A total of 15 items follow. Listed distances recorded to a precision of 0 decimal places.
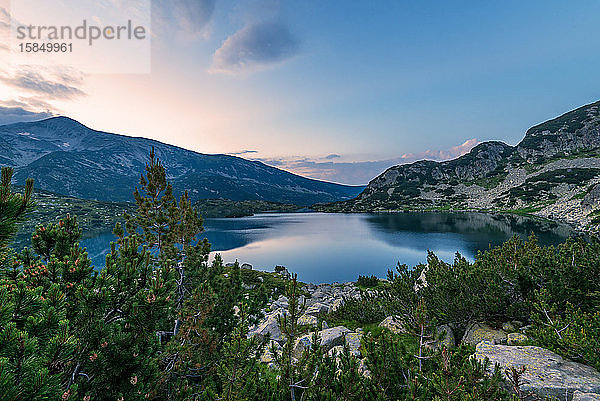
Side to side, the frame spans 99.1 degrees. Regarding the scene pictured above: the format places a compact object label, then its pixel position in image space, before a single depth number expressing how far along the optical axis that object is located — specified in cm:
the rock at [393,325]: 988
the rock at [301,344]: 948
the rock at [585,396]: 392
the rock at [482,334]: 807
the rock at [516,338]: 715
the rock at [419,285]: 1033
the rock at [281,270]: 4097
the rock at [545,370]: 434
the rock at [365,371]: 669
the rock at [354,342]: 840
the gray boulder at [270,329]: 1183
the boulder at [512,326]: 847
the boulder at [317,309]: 1686
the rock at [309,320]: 1374
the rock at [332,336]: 942
